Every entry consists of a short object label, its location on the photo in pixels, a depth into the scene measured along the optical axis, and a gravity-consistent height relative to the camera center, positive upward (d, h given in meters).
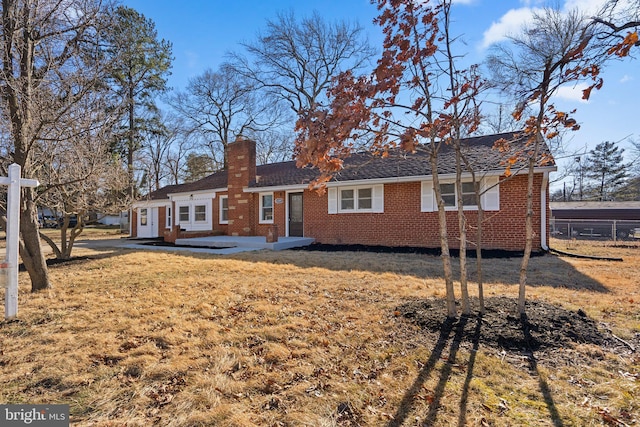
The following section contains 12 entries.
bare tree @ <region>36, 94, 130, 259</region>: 5.75 +1.14
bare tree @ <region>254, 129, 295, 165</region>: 30.50 +6.66
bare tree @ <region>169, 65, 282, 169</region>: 29.64 +10.22
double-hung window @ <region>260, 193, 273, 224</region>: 15.47 +0.48
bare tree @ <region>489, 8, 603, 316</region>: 3.41 +1.54
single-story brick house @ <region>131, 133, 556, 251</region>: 10.72 +0.53
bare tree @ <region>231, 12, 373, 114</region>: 24.98 +13.02
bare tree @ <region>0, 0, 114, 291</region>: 5.17 +2.36
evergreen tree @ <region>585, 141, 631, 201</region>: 39.12 +5.32
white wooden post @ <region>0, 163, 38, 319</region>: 4.13 -0.25
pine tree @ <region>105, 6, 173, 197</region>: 23.73 +11.09
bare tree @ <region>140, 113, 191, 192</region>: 29.59 +6.81
